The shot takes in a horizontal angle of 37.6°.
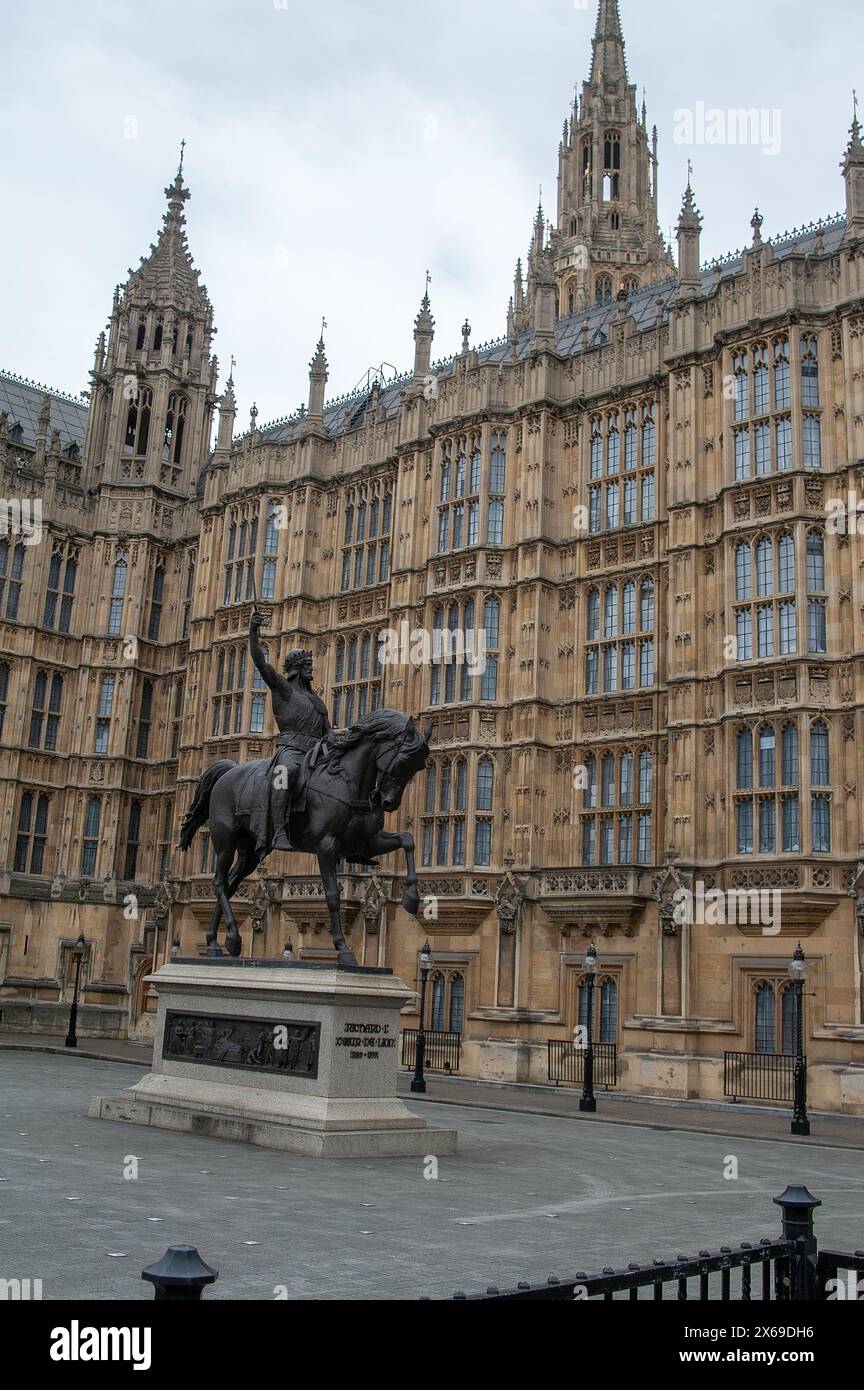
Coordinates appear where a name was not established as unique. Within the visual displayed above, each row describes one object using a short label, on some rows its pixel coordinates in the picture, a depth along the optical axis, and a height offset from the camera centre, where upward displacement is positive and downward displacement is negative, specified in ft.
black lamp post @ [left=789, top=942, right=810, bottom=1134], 79.92 -3.73
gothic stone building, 106.42 +34.82
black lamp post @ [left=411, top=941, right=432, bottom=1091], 100.68 -5.62
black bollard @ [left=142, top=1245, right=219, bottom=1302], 14.25 -3.39
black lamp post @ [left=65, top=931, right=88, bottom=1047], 129.90 +0.61
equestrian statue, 61.00 +9.09
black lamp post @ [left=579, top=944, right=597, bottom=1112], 90.53 -7.08
